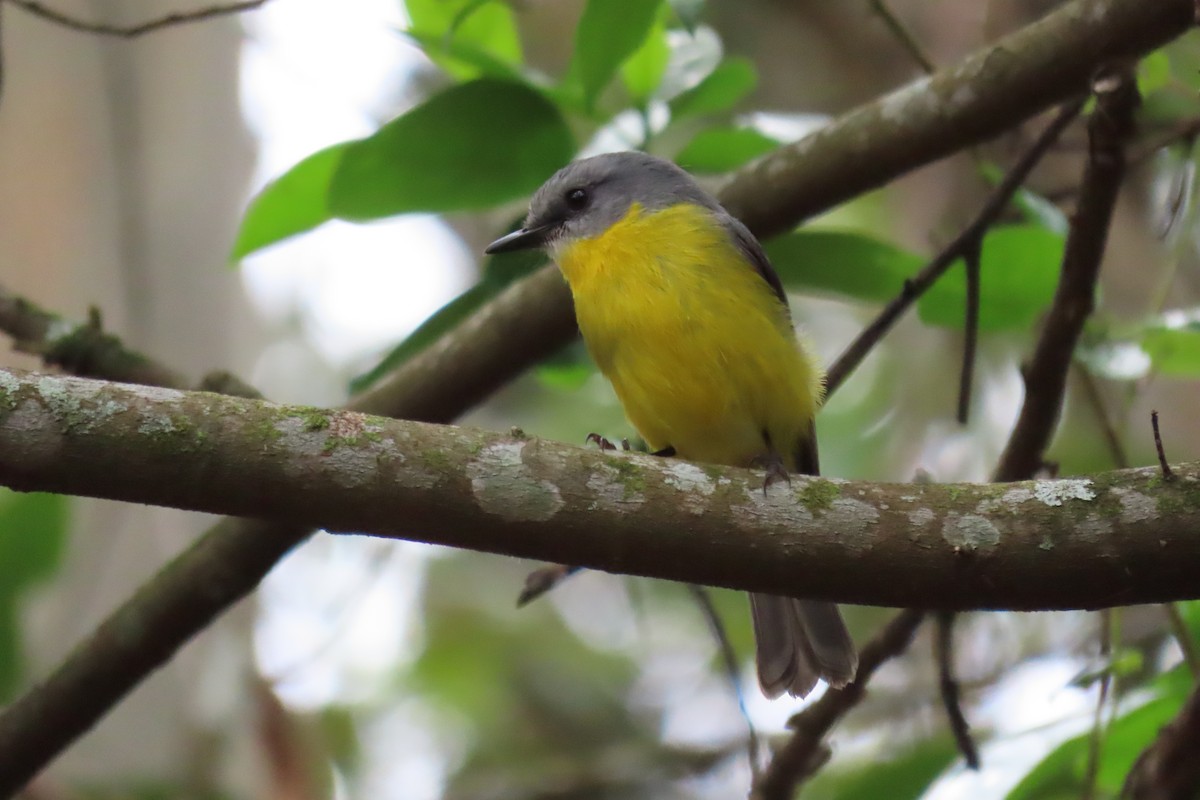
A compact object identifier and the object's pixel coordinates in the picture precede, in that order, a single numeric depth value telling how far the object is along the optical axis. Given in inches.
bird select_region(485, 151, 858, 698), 256.5
